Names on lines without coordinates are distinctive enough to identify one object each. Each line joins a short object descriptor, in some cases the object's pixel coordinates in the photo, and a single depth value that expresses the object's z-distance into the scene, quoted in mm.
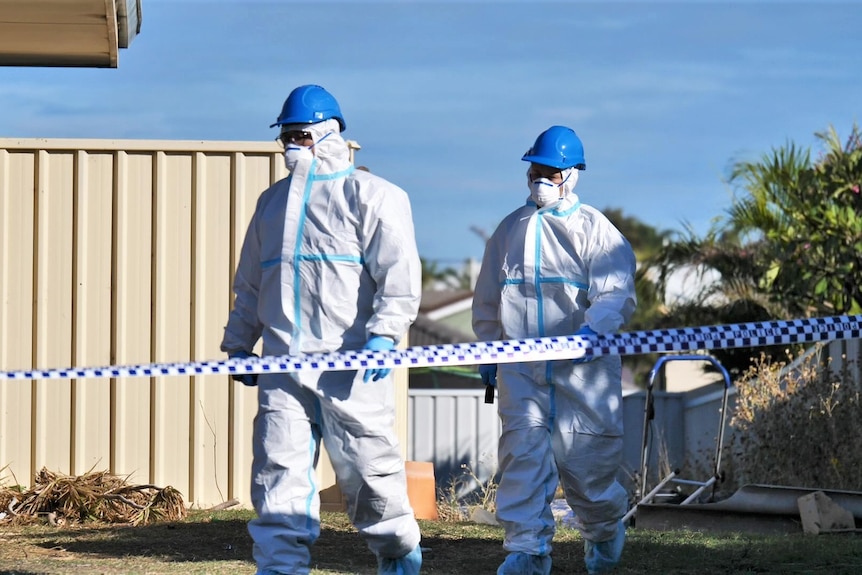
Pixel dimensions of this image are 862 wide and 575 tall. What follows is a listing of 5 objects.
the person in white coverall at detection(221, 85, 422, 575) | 10234
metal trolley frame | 17562
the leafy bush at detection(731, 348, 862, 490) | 19453
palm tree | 27172
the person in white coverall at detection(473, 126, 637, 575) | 11820
